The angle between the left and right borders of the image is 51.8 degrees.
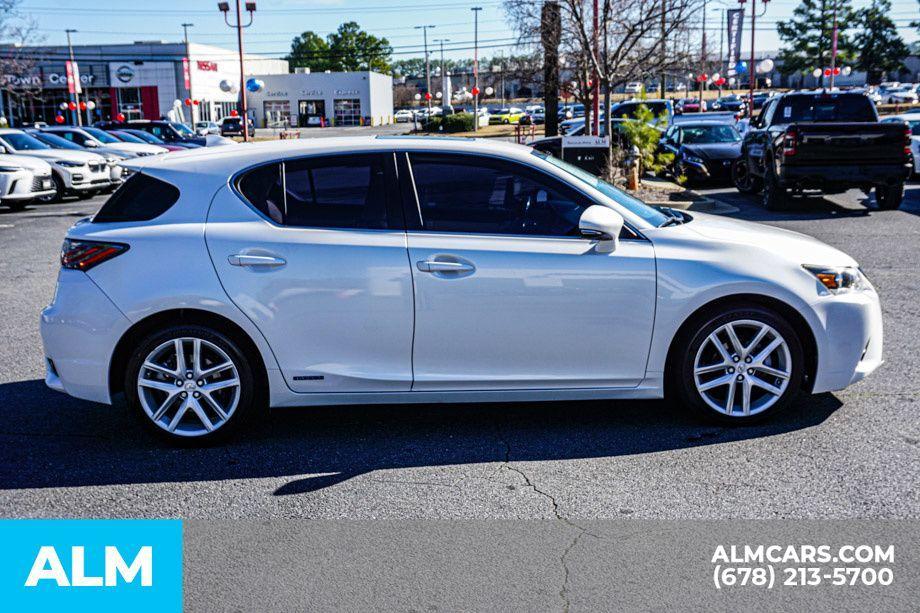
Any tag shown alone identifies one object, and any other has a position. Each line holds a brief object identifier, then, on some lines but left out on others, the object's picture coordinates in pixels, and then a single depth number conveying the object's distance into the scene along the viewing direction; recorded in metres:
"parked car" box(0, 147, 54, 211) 19.00
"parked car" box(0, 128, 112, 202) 21.14
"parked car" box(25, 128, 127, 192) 22.84
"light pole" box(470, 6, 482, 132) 65.75
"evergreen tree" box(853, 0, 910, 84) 96.44
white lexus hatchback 5.05
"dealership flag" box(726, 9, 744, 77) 42.56
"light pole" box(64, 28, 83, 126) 54.50
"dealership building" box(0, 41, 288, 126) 78.81
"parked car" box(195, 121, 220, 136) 59.72
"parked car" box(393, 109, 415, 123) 102.19
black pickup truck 15.11
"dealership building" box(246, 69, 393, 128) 94.94
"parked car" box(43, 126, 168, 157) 25.12
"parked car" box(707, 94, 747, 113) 60.62
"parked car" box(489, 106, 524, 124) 76.89
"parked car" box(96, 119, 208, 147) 32.61
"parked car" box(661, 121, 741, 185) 21.23
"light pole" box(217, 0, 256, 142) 39.59
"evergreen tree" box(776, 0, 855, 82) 93.25
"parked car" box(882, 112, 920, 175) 20.97
